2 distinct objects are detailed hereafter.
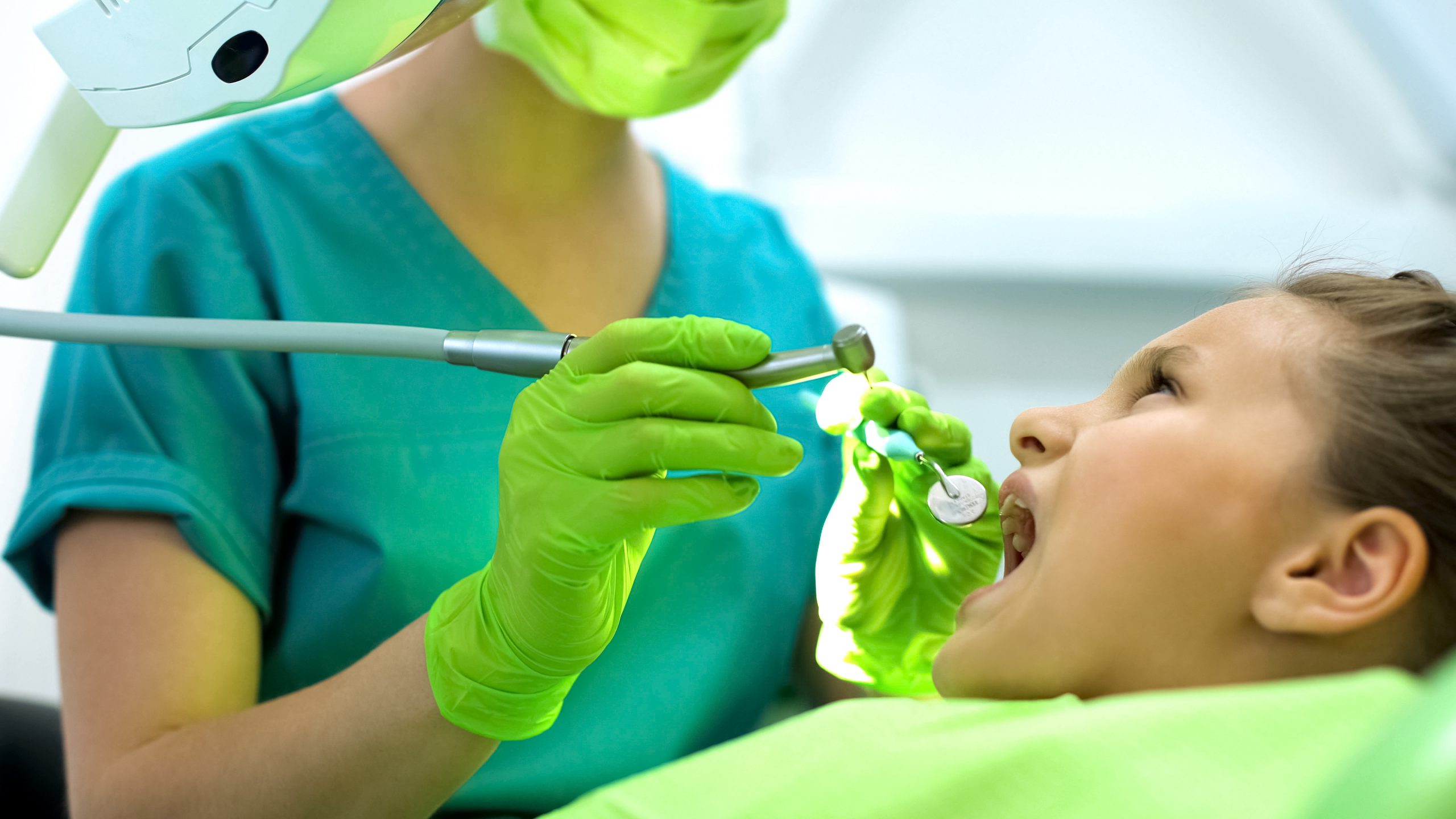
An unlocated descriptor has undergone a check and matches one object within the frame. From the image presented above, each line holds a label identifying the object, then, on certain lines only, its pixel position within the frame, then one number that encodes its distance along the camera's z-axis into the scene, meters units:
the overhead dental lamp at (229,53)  0.68
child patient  0.65
